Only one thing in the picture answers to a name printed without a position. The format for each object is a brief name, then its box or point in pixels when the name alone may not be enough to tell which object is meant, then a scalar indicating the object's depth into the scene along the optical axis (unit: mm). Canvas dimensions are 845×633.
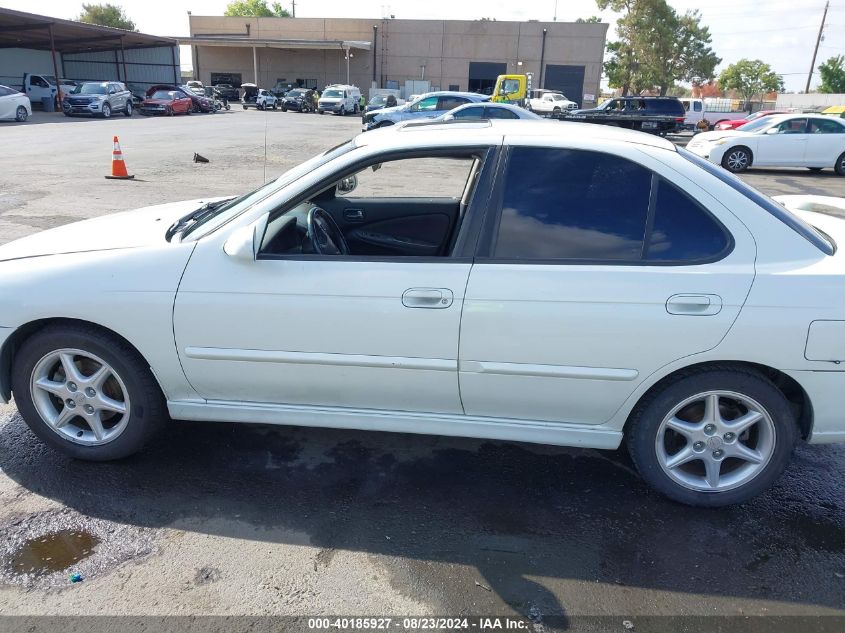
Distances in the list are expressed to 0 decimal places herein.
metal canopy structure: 32688
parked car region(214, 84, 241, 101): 54781
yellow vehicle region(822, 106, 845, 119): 32906
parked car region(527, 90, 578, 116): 38312
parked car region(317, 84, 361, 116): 42000
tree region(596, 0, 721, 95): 56969
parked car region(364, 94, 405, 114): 36375
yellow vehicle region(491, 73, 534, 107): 36656
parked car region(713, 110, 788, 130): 25431
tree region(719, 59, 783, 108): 80938
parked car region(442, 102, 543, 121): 18219
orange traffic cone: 12562
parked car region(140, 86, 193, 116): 35219
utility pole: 56212
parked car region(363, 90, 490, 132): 23266
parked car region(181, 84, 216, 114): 38594
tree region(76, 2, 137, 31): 72625
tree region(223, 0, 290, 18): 89438
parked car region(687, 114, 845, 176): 17047
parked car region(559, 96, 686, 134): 24125
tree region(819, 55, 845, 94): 71812
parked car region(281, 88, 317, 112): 43812
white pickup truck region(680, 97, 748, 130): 32906
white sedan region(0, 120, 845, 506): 2754
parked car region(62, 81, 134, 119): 30750
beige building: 57312
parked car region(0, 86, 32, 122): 25672
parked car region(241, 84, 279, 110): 46406
